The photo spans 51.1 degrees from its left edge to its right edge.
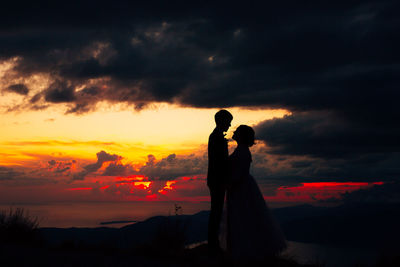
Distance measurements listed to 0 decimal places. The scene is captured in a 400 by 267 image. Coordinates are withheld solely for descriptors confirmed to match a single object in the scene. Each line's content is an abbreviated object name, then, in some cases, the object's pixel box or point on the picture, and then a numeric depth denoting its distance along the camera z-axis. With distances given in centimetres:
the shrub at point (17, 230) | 824
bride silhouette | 685
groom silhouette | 699
